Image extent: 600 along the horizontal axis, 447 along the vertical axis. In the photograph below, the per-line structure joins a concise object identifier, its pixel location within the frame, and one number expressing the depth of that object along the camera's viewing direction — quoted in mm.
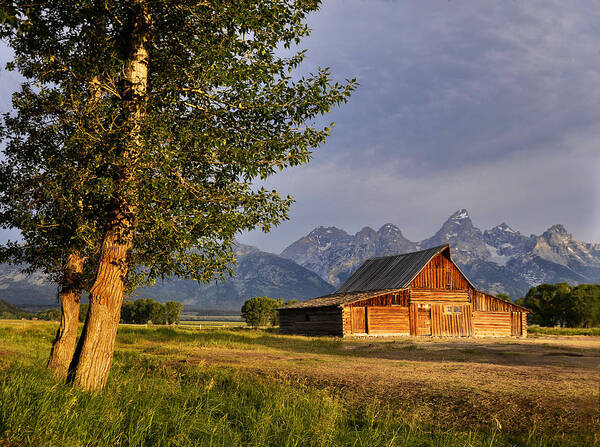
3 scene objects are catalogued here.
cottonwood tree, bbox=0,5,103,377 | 10867
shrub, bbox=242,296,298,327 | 121000
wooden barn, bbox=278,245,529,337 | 46469
